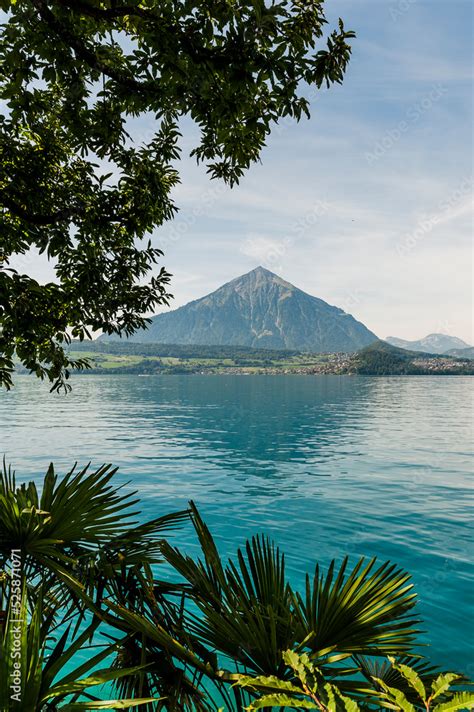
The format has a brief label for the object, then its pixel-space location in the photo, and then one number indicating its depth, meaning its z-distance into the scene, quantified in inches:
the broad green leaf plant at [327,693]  78.4
